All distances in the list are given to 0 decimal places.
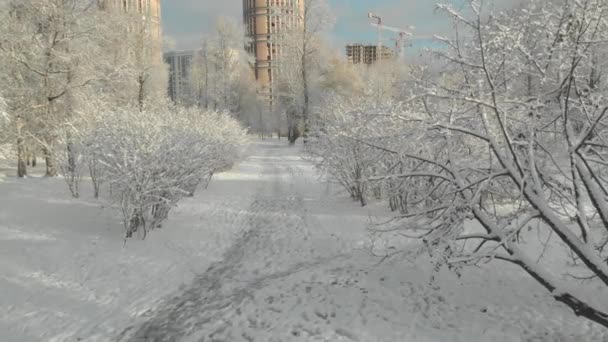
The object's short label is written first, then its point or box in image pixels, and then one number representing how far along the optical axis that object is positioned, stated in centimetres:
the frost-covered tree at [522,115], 334
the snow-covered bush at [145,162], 654
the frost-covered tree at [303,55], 2483
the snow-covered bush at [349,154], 825
